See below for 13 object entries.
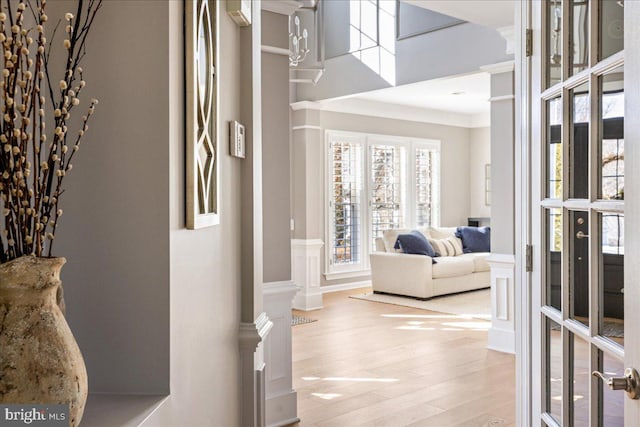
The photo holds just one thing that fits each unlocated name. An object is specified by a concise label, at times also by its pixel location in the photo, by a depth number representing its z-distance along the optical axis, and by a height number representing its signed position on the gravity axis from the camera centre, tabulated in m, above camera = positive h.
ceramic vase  0.88 -0.20
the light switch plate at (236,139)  1.80 +0.22
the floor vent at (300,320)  6.07 -1.20
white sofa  7.38 -0.86
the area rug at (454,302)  6.66 -1.20
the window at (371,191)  8.34 +0.27
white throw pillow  8.20 -0.56
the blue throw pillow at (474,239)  8.72 -0.49
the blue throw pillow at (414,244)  7.67 -0.50
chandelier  4.49 +1.29
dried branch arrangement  0.88 +0.08
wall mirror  1.29 +0.23
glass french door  1.42 -0.02
